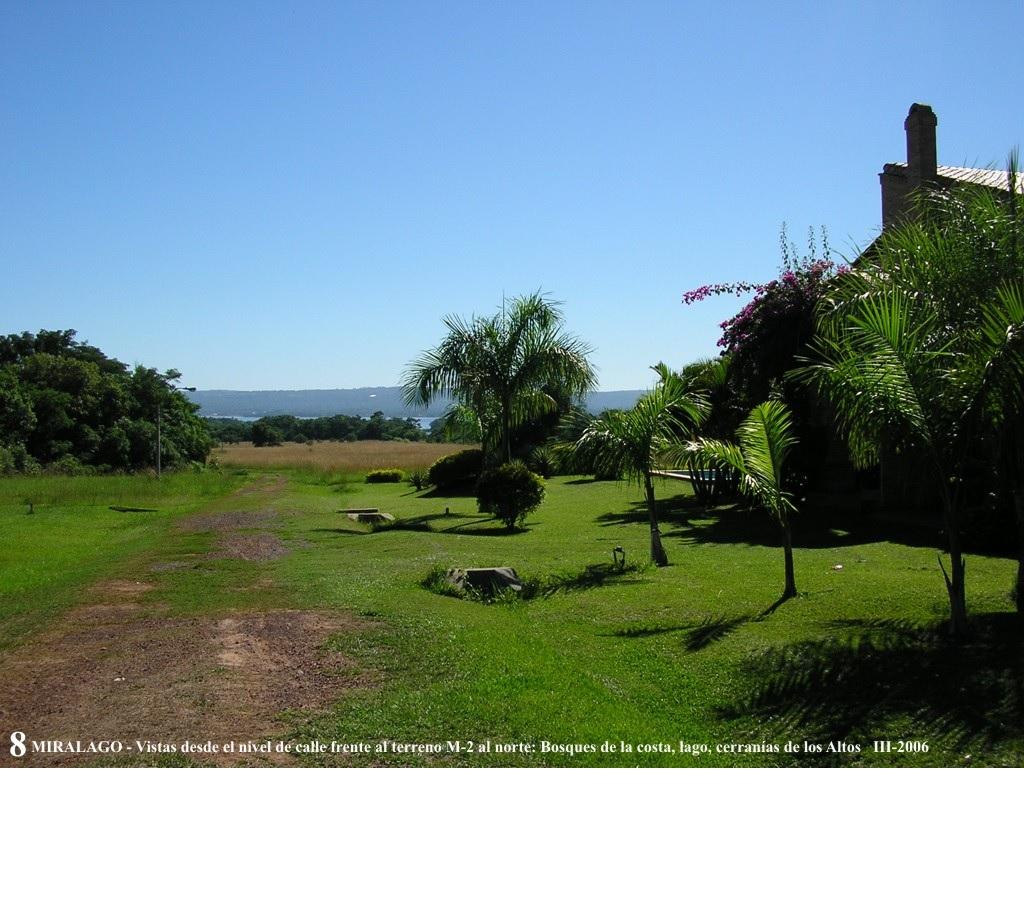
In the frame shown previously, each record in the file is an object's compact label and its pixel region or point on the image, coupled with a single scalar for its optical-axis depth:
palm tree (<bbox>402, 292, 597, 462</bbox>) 18.53
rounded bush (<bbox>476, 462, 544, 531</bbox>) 16.41
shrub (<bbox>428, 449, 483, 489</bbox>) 26.67
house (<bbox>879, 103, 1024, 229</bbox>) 15.89
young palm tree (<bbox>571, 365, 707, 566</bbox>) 10.75
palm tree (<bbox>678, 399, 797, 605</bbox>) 8.38
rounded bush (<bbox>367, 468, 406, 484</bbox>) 33.53
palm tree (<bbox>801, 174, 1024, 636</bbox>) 6.26
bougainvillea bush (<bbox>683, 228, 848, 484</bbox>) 16.33
